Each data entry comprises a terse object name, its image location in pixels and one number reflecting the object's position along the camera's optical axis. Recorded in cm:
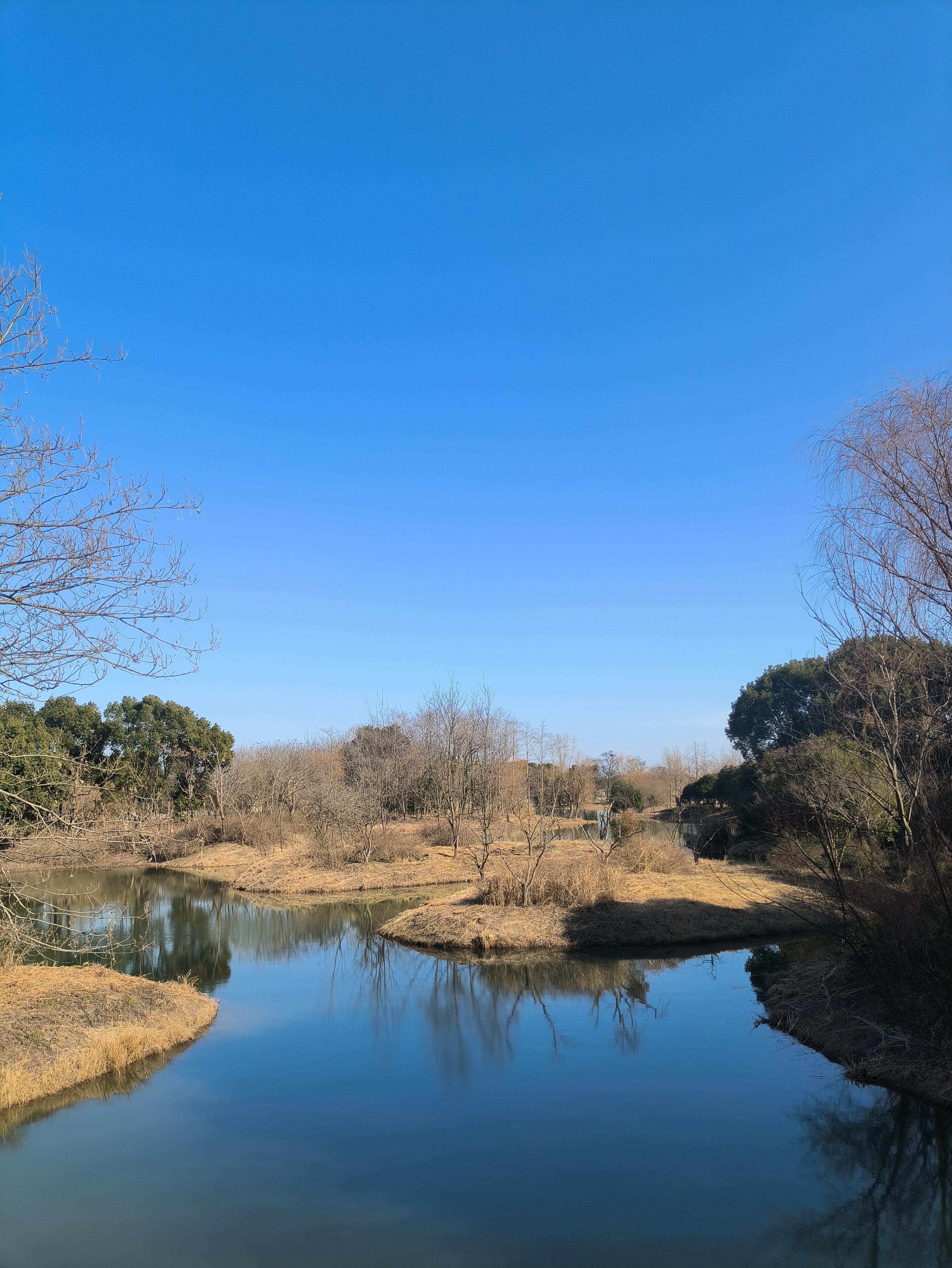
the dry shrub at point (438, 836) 3322
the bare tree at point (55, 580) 760
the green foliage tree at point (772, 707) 4416
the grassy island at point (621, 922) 1712
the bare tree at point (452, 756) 3584
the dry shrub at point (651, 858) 2200
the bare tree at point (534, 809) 1919
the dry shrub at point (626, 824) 2925
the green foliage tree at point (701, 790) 4362
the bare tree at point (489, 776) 2764
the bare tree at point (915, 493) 802
